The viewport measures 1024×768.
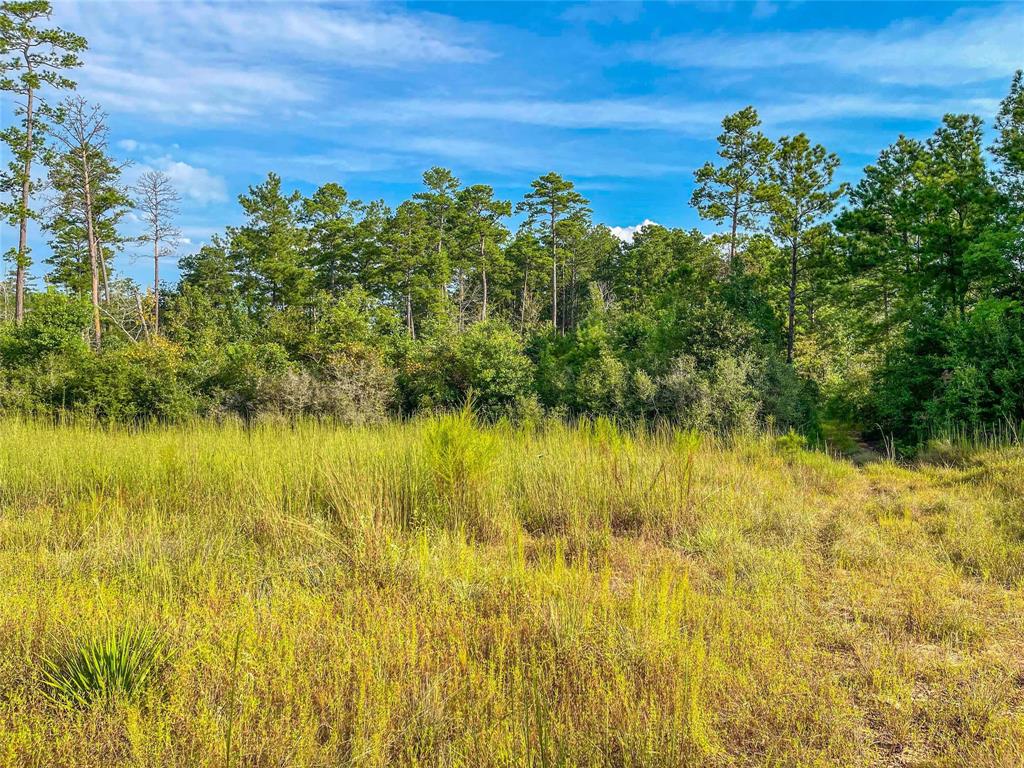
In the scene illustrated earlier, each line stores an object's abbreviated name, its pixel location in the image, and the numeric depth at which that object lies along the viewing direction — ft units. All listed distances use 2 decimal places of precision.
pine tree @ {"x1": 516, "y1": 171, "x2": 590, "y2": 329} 121.49
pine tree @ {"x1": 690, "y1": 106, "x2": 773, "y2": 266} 62.34
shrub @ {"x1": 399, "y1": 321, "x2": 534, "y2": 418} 53.67
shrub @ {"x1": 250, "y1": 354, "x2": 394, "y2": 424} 51.29
